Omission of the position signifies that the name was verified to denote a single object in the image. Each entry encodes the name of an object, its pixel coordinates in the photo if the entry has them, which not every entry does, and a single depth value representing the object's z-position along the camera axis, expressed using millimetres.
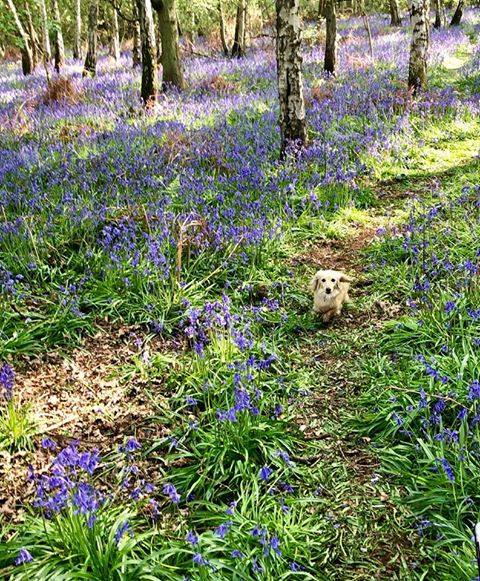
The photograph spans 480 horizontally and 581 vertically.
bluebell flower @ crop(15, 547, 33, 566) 2655
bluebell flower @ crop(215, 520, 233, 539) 2879
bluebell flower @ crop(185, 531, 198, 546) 2712
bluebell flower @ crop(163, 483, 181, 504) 3037
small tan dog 5355
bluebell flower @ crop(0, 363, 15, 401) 3939
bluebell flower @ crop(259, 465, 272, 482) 3291
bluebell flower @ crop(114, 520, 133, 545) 2936
